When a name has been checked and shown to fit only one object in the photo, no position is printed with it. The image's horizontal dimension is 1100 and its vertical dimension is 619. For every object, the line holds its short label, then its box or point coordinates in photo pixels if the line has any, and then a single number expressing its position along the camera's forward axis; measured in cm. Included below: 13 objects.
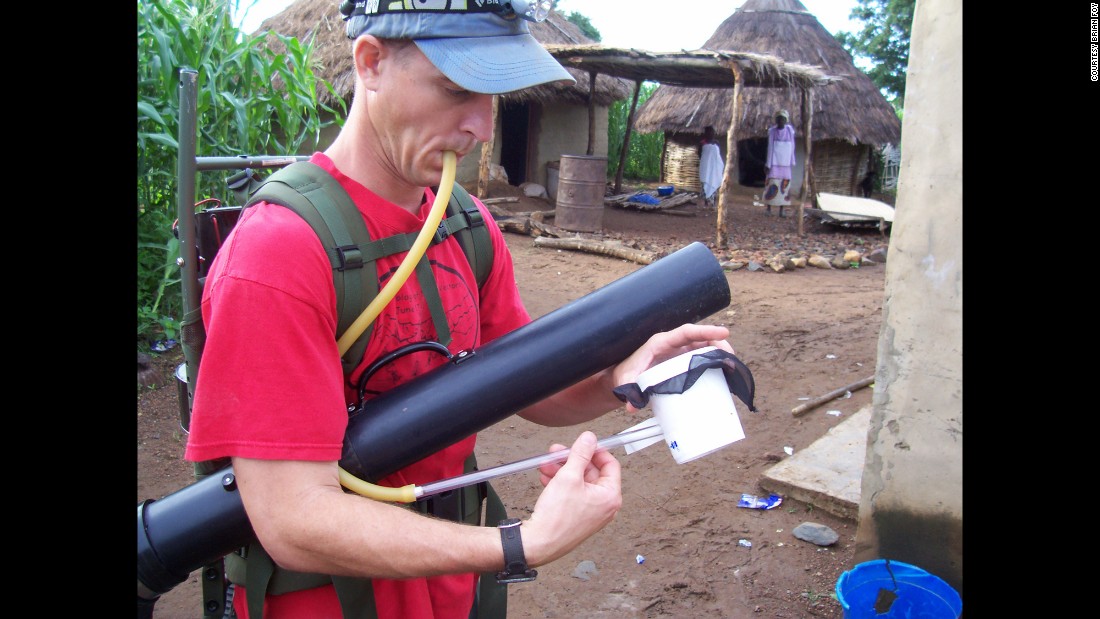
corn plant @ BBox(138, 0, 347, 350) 460
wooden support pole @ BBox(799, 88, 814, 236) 1261
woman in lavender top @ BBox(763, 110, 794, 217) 1471
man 114
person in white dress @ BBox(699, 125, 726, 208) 1603
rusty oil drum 1192
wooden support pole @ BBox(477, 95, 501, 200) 1269
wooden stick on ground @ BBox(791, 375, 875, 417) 509
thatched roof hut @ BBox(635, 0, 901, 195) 1661
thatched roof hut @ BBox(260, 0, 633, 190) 1332
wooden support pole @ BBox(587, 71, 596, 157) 1444
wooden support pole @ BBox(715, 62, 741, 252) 1101
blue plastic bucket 286
